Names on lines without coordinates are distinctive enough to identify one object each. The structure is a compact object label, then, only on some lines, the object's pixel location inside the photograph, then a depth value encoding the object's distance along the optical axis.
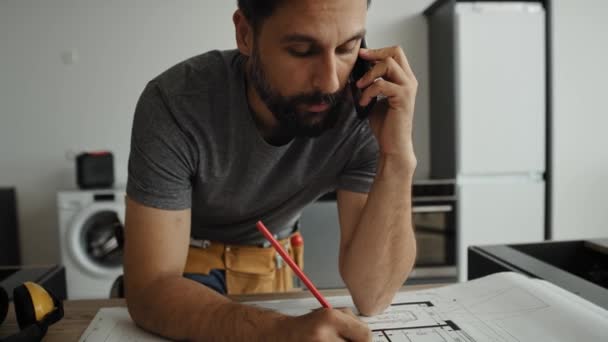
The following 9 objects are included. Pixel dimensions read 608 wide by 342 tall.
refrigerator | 2.84
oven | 2.87
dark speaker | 3.09
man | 0.71
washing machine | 2.87
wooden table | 0.65
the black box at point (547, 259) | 0.79
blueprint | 0.60
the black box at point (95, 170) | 3.01
